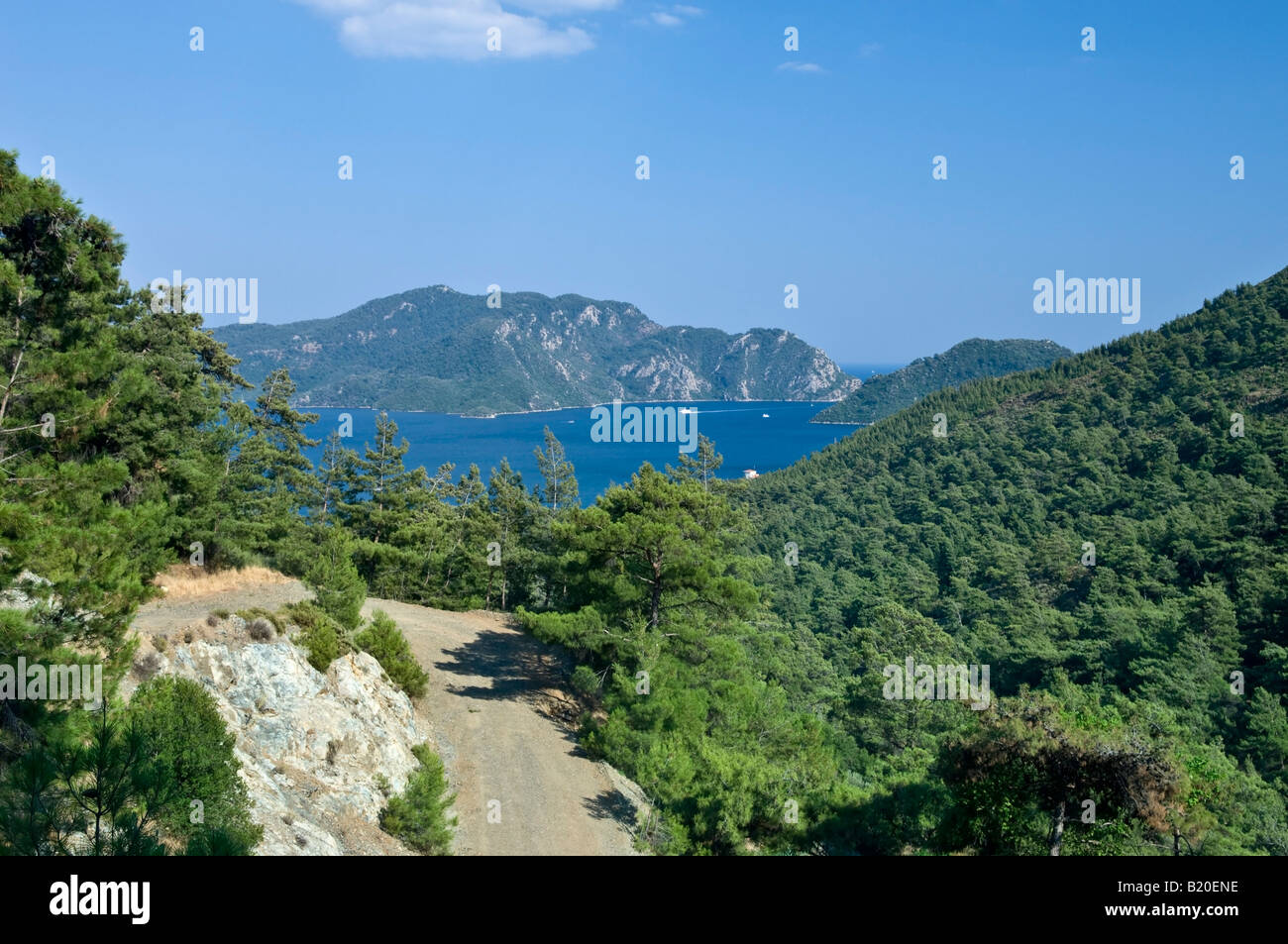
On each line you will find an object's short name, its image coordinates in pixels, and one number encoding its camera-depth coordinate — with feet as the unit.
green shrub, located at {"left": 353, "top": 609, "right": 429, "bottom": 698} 61.21
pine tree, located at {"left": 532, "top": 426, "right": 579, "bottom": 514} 126.31
